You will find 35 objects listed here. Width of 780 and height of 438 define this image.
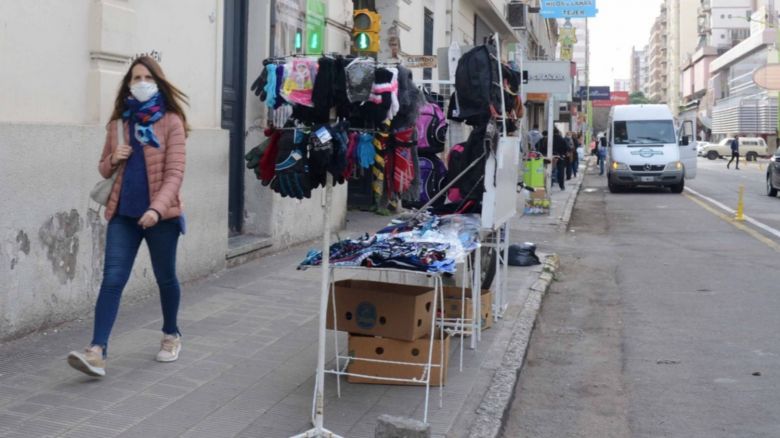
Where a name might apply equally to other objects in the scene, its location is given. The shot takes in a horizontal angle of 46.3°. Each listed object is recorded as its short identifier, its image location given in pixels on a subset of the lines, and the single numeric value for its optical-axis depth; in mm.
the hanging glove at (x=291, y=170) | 4949
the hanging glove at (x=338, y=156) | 4949
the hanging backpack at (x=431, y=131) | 7406
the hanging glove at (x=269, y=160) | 5207
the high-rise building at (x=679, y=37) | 130125
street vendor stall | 4969
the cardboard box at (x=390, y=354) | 5637
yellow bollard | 18698
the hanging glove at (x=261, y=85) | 5125
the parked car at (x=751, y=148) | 65250
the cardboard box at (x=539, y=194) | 19053
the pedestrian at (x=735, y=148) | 51625
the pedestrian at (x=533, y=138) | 26250
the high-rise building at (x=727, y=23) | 108875
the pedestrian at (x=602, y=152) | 38678
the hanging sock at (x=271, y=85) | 5066
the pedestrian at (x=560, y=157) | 27750
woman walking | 5496
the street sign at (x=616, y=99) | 84919
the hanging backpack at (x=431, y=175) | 7152
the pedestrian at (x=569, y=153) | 30875
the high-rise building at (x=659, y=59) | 163500
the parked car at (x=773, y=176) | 25031
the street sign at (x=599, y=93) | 65188
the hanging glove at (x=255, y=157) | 5387
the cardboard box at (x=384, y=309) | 5523
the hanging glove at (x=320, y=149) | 4855
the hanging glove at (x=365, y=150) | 5074
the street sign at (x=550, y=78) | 16969
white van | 27625
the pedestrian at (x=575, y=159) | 35238
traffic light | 13461
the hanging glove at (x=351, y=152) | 5055
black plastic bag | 11430
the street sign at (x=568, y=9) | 21891
